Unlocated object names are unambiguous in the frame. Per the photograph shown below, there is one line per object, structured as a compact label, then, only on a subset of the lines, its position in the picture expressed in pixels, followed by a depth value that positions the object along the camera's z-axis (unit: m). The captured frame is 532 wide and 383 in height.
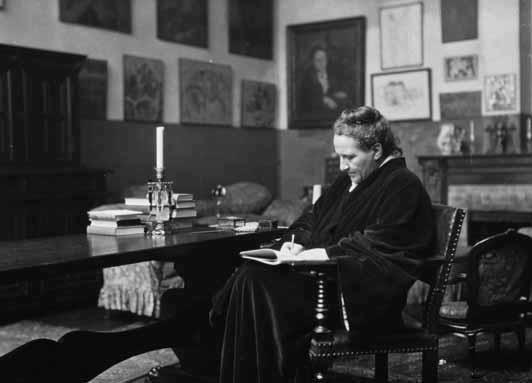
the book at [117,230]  4.22
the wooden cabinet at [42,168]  7.37
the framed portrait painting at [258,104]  11.73
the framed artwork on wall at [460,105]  10.46
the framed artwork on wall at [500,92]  10.12
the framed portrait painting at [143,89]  9.68
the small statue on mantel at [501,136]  10.07
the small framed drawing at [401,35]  10.96
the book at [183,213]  4.59
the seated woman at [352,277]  3.62
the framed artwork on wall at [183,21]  10.22
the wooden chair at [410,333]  3.60
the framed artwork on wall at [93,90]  9.04
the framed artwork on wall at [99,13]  8.87
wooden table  3.29
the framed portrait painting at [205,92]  10.61
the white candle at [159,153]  4.23
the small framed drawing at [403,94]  10.91
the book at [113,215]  4.24
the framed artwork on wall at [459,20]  10.42
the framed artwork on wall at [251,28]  11.52
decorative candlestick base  4.30
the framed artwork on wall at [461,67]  10.45
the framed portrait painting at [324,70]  11.61
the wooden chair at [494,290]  4.83
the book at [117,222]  4.23
